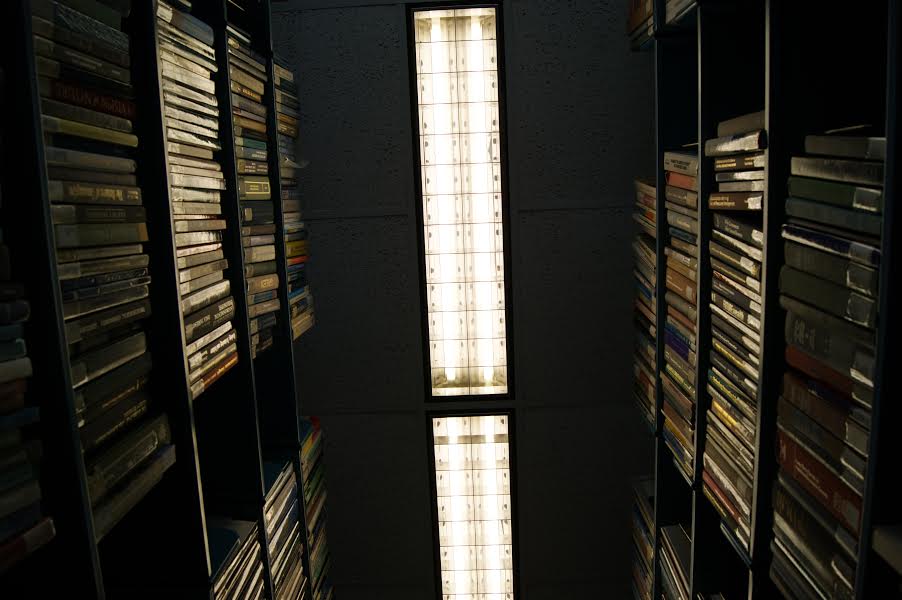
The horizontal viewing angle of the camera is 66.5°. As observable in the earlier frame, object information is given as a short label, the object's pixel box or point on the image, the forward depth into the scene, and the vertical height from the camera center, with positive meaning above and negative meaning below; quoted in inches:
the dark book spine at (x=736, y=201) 58.7 +0.9
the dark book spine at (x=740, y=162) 57.7 +4.3
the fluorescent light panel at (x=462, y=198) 113.4 +3.9
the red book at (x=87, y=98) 41.8 +9.0
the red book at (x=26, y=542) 34.4 -15.7
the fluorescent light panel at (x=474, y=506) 124.2 -52.0
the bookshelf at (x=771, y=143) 40.4 +5.0
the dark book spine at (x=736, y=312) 59.7 -9.3
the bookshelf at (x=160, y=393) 36.4 -13.2
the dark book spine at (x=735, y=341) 60.1 -12.0
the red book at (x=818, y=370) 45.9 -11.5
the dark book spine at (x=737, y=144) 54.4 +5.8
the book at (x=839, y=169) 41.4 +2.4
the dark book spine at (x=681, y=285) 76.6 -8.4
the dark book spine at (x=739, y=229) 58.5 -1.7
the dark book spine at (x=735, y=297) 60.2 -7.9
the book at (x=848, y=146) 40.4 +3.9
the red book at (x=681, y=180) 74.8 +3.7
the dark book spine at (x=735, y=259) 59.2 -4.4
